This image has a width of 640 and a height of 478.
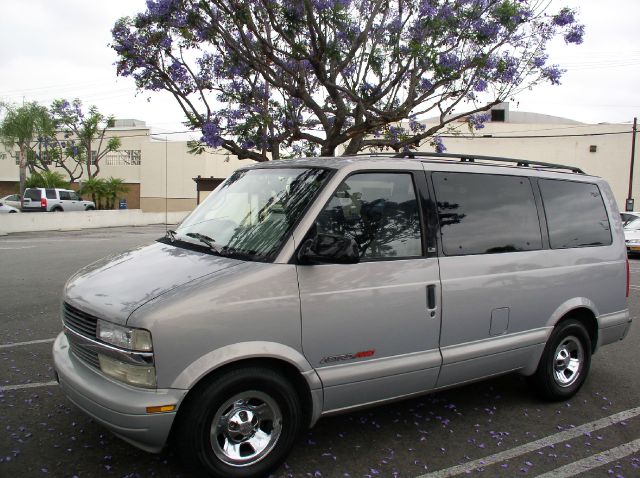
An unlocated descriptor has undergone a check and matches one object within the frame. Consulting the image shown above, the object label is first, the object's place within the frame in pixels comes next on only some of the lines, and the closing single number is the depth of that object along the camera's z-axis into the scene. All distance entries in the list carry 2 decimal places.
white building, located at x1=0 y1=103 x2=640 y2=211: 35.25
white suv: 32.19
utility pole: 31.17
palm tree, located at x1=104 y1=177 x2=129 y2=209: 35.41
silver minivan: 2.97
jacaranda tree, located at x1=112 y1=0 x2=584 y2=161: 8.95
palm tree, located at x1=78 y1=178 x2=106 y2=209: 35.09
